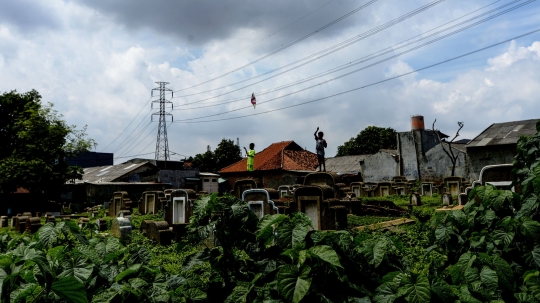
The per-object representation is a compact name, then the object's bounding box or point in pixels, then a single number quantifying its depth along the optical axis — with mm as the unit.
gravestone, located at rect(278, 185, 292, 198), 23050
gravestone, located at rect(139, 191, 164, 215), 20938
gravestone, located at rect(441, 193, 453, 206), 19062
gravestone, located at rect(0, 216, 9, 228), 19203
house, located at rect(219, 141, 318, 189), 36094
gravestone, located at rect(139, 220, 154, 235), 13119
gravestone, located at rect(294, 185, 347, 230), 11984
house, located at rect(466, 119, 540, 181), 28156
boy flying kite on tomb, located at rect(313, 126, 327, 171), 18609
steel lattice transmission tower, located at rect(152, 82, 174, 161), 47250
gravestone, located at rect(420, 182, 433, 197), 27094
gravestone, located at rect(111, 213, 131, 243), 11945
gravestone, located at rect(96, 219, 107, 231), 14691
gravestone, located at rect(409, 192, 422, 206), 20047
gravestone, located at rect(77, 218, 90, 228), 16034
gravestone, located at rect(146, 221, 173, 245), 12219
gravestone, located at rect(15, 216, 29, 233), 16269
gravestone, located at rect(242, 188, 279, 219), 11938
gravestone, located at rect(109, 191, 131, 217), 21875
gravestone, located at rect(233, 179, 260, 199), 15914
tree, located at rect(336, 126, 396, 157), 53781
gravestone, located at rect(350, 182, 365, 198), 26934
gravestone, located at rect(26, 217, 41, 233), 15292
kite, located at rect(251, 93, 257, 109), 29955
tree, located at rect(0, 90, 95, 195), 26094
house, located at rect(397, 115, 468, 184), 34344
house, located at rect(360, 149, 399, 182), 36906
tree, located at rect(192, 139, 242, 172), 50906
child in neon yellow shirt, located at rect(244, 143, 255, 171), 19627
